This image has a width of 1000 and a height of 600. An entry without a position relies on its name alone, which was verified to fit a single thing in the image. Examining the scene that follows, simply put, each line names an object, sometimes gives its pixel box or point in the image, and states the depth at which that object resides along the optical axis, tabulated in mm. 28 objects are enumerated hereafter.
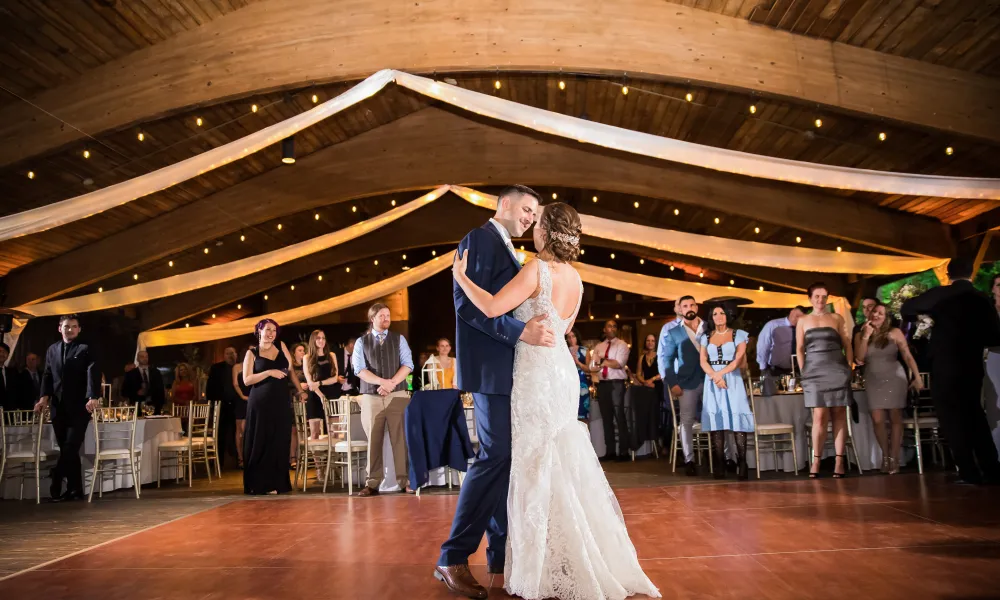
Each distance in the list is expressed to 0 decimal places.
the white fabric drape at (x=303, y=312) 11984
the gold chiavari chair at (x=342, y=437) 6355
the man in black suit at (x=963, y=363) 5188
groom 2654
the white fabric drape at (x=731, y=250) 8656
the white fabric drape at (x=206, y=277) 9641
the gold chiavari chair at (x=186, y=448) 7777
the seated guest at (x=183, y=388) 10242
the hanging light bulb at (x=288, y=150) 8211
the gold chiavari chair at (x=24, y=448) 6621
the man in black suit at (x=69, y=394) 6512
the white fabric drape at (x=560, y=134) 5773
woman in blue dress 6297
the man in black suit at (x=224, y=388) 10102
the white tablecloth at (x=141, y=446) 7189
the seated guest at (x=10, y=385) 7742
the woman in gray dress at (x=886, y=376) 6102
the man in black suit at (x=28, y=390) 8000
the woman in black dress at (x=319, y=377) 8117
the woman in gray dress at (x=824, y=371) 5988
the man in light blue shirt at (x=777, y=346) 7617
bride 2471
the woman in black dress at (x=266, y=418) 6500
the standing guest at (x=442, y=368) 7196
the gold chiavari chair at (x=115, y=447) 6654
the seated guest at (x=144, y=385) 9297
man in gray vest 5996
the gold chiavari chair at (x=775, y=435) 6383
